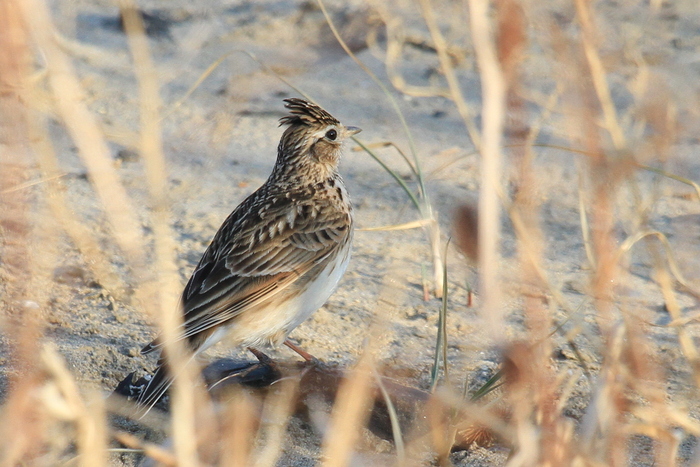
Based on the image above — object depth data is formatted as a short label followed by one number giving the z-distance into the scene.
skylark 9.27
